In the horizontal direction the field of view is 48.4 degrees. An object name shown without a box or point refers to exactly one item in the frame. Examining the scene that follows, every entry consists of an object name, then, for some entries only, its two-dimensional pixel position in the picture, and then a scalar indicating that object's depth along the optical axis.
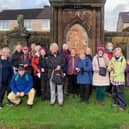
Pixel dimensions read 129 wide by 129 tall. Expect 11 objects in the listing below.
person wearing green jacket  4.23
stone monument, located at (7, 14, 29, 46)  6.42
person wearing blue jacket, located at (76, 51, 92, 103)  4.37
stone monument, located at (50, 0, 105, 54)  5.67
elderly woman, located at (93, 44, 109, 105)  4.34
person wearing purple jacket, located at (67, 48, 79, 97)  4.56
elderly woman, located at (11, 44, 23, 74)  4.39
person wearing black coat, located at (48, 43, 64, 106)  4.28
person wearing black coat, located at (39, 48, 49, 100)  4.41
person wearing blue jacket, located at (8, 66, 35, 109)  4.15
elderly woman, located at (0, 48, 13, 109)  4.28
